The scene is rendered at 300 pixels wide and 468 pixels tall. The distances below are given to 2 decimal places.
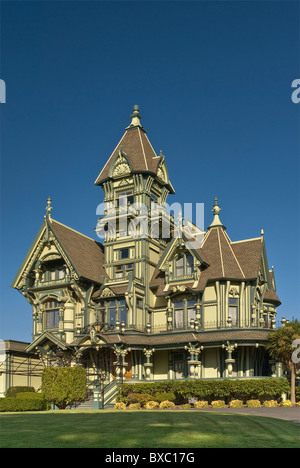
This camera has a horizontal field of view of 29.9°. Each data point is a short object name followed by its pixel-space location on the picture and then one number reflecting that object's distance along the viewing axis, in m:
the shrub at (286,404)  35.67
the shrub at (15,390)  43.86
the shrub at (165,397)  37.63
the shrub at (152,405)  36.53
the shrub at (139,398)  37.47
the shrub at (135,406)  36.64
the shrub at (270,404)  35.78
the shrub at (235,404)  35.78
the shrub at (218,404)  35.50
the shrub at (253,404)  35.72
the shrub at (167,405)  35.97
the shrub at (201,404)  36.06
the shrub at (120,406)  36.62
